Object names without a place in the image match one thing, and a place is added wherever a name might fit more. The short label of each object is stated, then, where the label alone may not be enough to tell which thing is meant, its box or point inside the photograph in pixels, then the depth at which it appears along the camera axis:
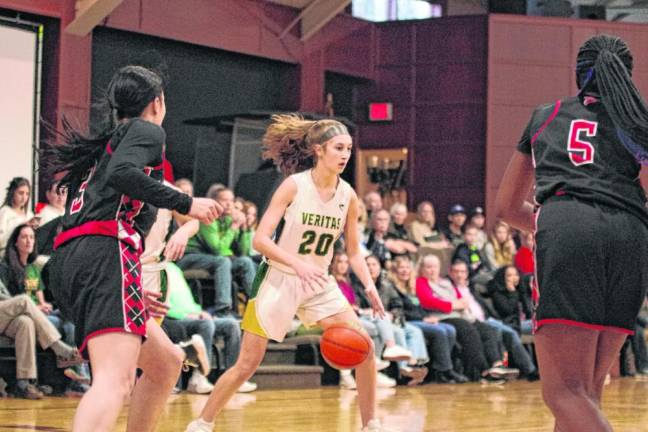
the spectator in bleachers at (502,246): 13.27
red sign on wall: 16.83
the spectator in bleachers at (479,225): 12.93
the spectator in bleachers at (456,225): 13.57
